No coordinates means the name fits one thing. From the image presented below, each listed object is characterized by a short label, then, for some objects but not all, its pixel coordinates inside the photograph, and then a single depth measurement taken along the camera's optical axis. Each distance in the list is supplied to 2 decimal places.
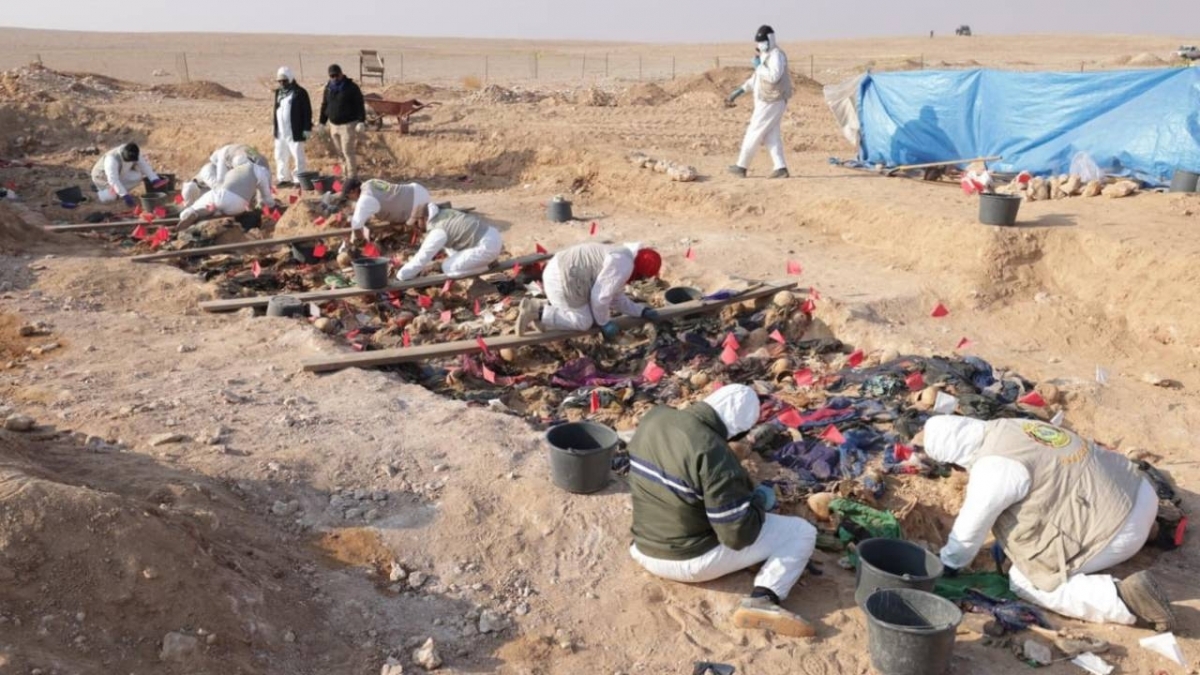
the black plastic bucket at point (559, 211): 10.61
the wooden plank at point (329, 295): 7.84
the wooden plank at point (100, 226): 10.38
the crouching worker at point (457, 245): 8.39
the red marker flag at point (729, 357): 6.90
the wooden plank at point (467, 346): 6.39
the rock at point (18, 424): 5.05
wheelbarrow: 14.09
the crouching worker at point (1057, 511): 3.90
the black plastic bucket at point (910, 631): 3.45
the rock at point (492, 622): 3.91
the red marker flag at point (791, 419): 5.71
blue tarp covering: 9.47
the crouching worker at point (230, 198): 10.49
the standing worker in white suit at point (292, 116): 11.69
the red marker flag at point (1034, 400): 5.92
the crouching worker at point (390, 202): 8.96
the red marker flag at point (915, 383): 6.10
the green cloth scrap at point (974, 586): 4.20
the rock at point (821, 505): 4.82
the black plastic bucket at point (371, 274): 8.09
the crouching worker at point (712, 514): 3.74
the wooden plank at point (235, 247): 9.21
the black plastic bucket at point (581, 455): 4.61
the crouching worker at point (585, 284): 6.82
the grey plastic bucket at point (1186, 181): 8.94
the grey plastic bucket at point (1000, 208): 8.20
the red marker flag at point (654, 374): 6.77
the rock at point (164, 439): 5.08
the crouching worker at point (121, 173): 11.82
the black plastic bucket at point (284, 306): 7.75
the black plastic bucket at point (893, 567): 3.83
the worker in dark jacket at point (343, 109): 11.63
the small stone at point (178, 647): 3.26
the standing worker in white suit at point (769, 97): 10.74
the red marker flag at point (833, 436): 5.53
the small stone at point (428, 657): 3.65
